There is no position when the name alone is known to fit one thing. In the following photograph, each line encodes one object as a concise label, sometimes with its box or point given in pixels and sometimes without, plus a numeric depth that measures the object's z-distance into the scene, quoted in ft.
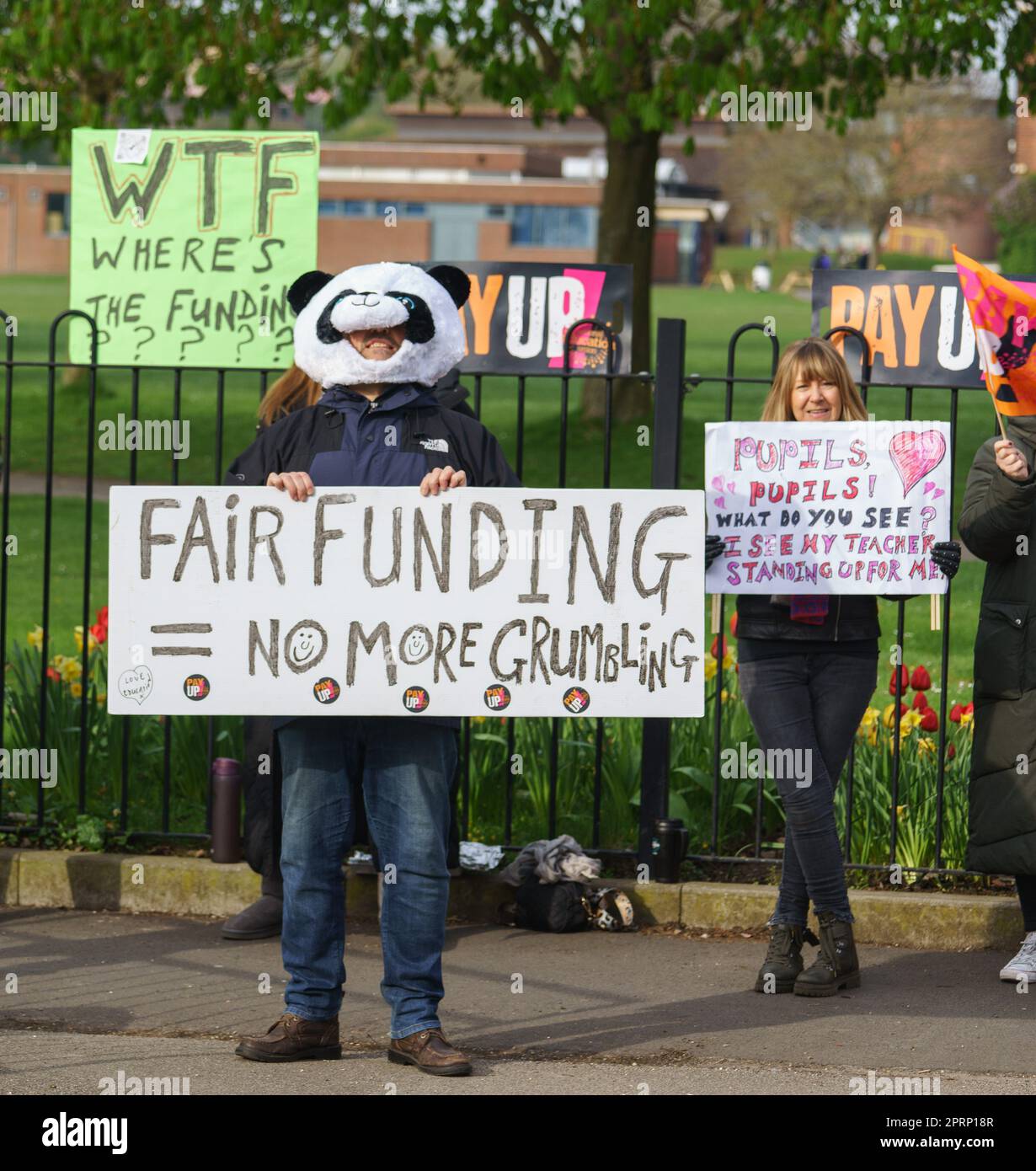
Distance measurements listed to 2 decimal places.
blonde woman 33.17
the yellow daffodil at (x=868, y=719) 43.44
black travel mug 38.96
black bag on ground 37.73
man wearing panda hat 28.73
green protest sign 39.40
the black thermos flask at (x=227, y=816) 39.34
